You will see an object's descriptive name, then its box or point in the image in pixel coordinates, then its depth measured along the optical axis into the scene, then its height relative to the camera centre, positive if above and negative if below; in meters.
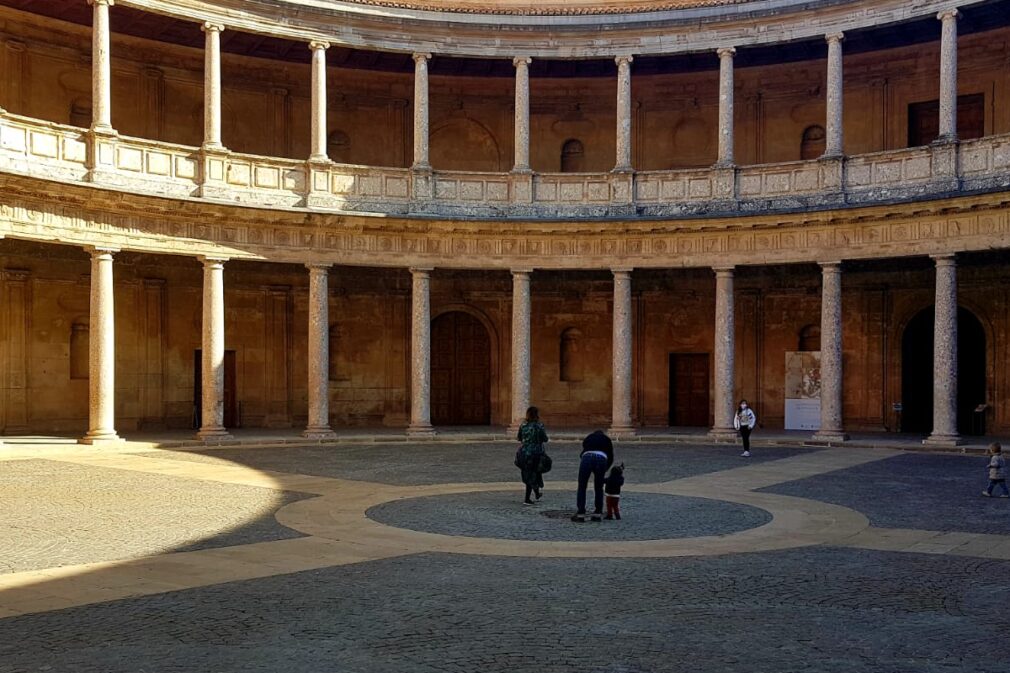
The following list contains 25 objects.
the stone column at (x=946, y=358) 24.88 -0.67
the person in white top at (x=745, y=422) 24.00 -2.18
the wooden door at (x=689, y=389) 32.62 -1.90
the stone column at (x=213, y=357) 25.89 -0.72
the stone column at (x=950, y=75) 24.98 +6.30
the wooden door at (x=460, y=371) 32.62 -1.34
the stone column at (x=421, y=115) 28.03 +5.92
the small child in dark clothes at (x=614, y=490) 13.83 -2.18
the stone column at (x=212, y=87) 26.02 +6.19
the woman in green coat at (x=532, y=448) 15.07 -1.76
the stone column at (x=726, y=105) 27.78 +6.18
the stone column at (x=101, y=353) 24.12 -0.58
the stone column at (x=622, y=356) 28.34 -0.73
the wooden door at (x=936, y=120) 28.33 +6.00
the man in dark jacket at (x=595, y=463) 13.74 -1.81
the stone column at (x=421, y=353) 27.94 -0.65
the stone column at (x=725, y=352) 27.72 -0.60
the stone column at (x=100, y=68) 24.19 +6.23
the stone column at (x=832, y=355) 26.61 -0.64
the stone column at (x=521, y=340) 28.19 -0.29
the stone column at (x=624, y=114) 28.34 +6.02
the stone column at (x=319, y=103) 27.33 +6.08
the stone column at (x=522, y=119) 28.45 +5.90
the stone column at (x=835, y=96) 26.64 +6.15
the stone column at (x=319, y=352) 27.19 -0.61
